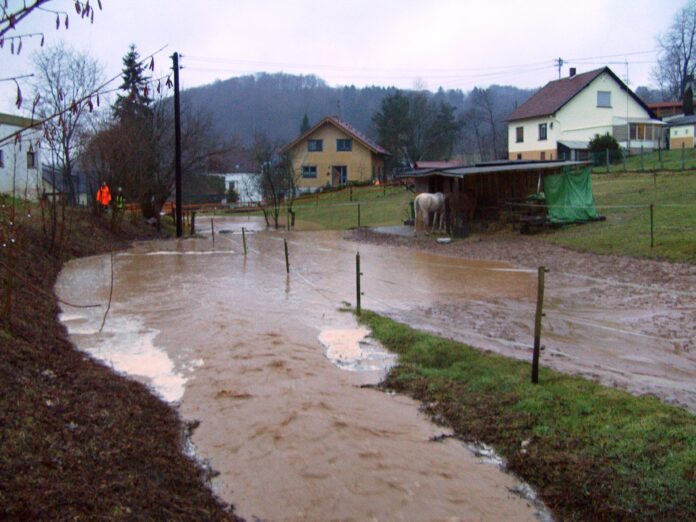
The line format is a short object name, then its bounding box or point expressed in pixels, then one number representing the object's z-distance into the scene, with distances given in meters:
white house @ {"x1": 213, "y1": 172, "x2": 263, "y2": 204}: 65.31
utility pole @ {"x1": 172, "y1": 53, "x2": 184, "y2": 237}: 32.44
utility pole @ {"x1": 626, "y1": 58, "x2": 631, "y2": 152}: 50.06
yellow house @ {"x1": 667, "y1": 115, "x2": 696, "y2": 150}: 53.22
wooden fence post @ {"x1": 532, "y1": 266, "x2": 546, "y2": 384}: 7.88
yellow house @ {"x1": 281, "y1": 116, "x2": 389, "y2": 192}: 64.81
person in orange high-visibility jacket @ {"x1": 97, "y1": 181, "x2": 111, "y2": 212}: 30.96
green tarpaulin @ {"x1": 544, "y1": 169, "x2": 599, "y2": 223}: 26.69
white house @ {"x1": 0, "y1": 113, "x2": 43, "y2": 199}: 34.97
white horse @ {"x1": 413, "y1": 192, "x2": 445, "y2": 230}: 30.00
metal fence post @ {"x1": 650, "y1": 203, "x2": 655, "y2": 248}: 19.66
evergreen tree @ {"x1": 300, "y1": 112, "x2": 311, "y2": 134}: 96.25
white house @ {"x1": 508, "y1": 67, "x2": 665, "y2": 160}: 50.97
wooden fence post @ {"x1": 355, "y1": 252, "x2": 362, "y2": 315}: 13.02
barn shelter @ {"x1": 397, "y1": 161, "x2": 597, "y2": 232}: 27.27
